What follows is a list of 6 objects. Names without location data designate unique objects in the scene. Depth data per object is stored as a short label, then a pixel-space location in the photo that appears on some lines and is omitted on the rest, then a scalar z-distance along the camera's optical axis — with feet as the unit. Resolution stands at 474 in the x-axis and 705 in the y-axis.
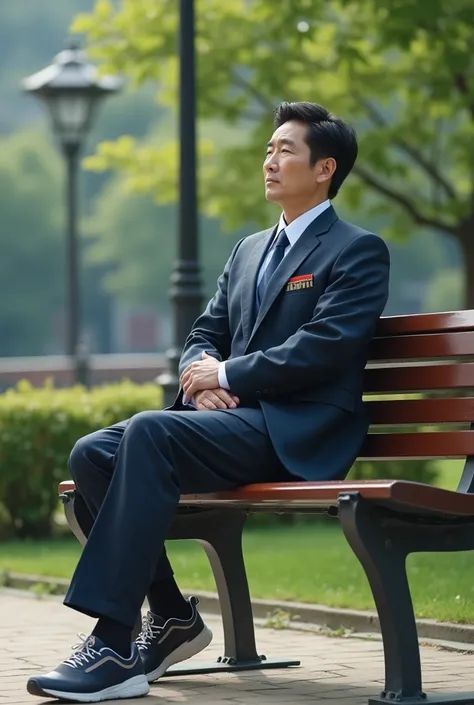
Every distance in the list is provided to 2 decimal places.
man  15.07
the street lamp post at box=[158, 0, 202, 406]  34.14
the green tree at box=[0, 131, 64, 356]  296.71
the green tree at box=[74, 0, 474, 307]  48.93
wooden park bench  14.28
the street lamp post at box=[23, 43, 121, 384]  59.36
